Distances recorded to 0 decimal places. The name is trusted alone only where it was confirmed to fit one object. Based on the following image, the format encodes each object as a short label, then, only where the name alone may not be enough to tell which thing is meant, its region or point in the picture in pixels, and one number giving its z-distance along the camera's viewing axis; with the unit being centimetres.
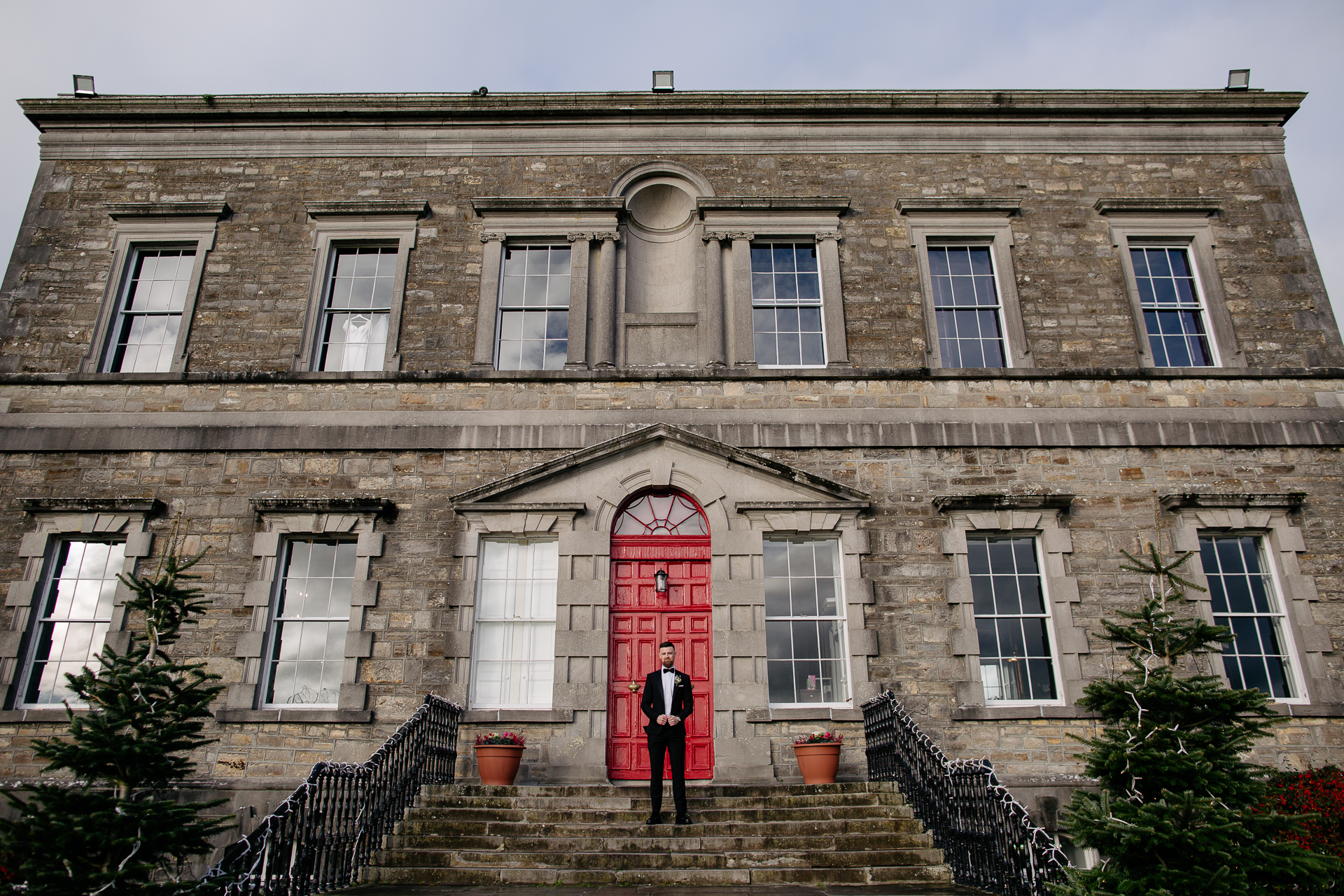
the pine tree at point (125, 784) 534
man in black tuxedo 794
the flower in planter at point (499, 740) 892
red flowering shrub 805
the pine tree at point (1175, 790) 570
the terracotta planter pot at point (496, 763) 884
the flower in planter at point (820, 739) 900
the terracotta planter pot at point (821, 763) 895
